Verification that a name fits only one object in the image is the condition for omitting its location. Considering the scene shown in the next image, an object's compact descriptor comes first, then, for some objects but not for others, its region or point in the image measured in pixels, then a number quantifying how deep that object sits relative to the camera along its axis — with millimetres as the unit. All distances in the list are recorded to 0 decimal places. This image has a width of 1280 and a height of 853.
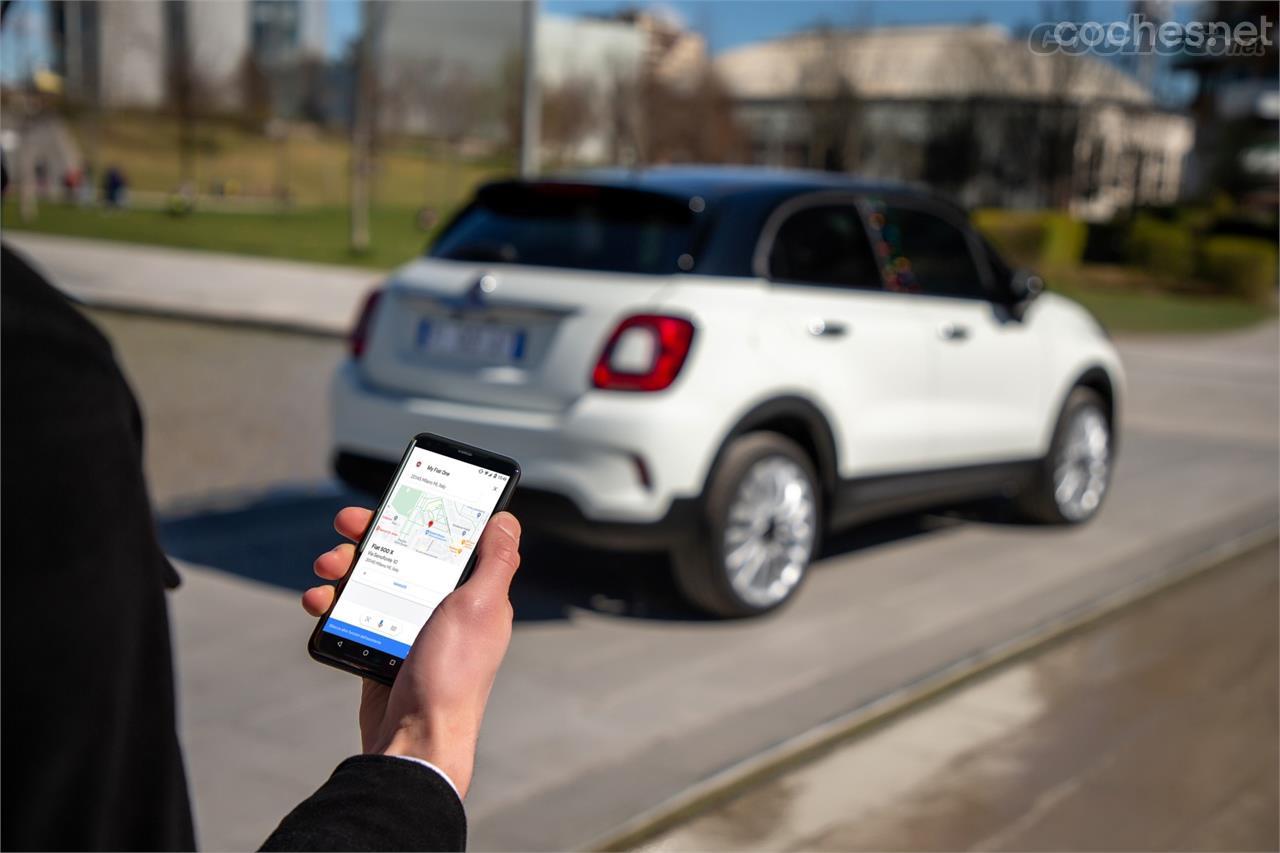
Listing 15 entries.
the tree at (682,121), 45188
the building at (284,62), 62406
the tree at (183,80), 51906
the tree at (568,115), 56125
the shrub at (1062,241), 34781
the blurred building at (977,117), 43156
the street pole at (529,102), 13961
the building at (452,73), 54438
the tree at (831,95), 42531
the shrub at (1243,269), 29641
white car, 4961
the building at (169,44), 52781
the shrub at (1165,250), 32875
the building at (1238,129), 40688
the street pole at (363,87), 33219
